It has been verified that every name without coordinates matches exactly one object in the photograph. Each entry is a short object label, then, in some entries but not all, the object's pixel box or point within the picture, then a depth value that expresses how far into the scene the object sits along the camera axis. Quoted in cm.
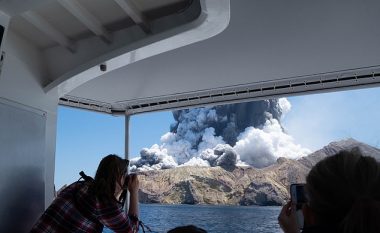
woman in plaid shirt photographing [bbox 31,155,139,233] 143
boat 163
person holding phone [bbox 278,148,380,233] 62
